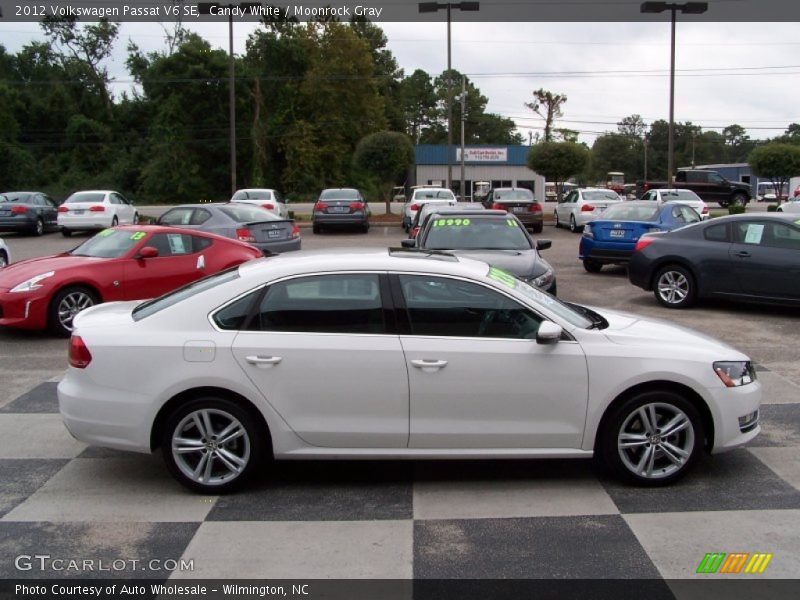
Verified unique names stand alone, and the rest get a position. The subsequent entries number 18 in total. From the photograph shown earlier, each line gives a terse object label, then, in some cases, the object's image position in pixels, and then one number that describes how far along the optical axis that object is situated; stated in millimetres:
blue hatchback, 15523
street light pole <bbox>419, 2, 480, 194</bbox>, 30719
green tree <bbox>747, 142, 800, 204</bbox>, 39625
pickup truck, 40438
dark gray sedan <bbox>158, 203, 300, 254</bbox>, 15086
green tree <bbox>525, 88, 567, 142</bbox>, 91562
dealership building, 62500
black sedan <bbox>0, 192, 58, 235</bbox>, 26188
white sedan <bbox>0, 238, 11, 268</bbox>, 14430
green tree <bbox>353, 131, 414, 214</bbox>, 33688
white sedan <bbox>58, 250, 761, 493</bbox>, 4871
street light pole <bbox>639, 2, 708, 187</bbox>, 30688
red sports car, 9539
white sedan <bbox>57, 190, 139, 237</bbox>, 25531
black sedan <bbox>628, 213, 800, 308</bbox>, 10883
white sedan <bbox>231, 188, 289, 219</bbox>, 26703
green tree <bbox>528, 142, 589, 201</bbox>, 37938
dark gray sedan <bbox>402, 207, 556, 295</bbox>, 10391
